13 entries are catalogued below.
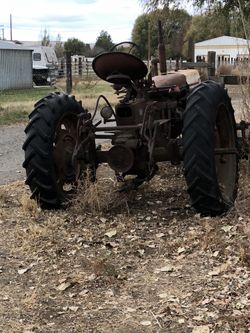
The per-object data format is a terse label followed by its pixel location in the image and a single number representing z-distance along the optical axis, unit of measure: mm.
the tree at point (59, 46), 82781
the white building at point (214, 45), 61388
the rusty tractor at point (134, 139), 5523
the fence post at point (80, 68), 35744
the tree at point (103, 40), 88256
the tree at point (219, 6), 11484
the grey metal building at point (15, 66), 37531
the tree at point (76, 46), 88188
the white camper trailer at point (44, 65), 43750
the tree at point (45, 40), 81894
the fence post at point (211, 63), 11919
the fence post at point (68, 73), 22422
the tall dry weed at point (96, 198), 6047
